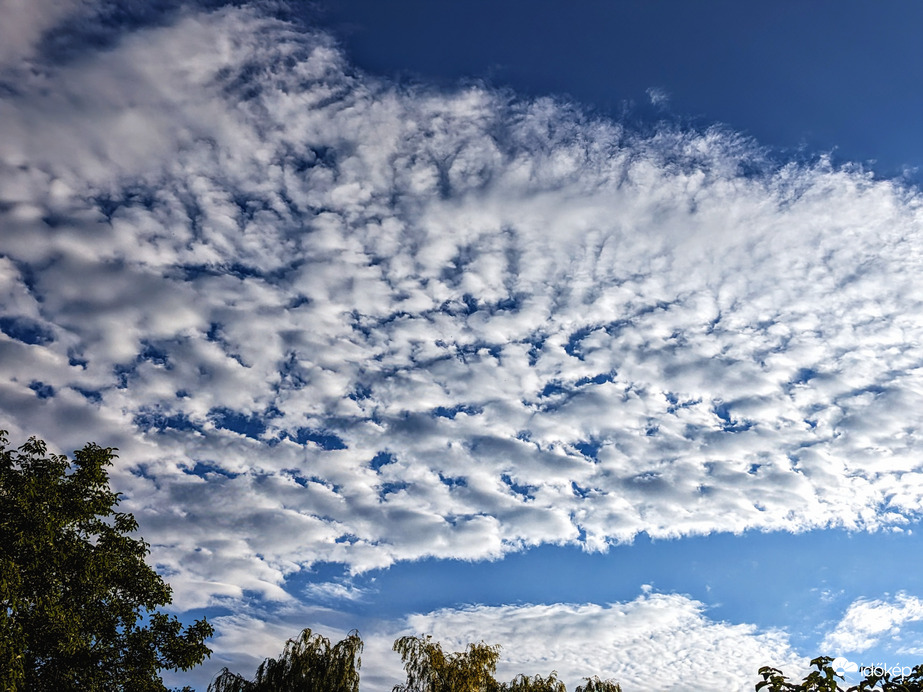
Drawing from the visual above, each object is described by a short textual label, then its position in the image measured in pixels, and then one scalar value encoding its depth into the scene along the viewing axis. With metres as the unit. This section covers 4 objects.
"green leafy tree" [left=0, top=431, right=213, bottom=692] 19.17
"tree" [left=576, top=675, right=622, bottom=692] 33.34
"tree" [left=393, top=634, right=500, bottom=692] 31.91
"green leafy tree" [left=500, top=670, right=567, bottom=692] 32.84
